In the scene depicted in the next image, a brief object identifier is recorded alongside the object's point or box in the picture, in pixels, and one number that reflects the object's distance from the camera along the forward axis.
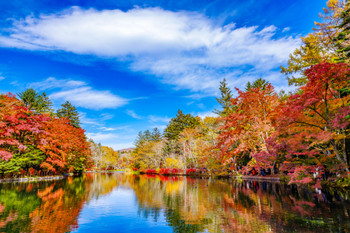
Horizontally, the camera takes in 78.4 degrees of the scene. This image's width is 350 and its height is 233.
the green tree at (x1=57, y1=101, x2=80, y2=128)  46.31
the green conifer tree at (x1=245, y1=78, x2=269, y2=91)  42.06
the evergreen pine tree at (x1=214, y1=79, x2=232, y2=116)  43.44
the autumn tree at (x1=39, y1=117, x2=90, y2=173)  26.97
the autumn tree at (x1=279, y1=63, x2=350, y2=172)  11.41
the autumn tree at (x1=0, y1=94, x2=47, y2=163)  21.49
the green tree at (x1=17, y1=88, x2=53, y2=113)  33.22
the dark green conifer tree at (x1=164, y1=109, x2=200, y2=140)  52.28
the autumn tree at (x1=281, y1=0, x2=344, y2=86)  22.72
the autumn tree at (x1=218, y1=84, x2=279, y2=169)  21.97
